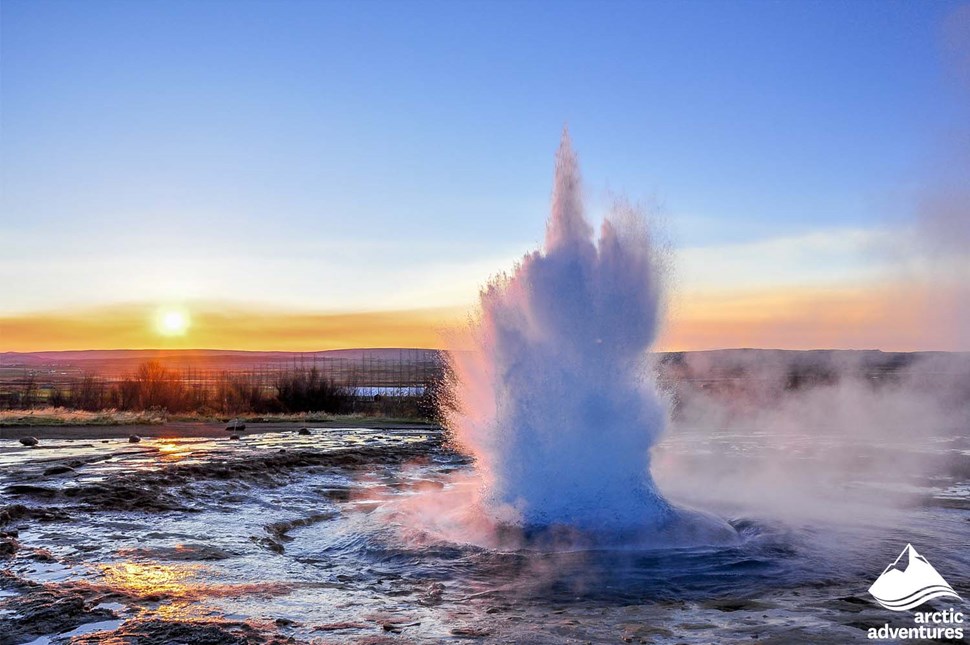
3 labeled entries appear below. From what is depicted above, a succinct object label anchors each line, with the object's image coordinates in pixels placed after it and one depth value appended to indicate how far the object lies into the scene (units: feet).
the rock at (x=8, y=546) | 27.30
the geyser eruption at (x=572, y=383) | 31.42
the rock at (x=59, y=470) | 48.02
